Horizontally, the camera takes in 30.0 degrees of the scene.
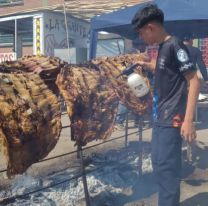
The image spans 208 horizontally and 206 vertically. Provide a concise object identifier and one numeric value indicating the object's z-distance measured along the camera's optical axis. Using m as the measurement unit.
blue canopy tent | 7.11
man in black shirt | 3.64
